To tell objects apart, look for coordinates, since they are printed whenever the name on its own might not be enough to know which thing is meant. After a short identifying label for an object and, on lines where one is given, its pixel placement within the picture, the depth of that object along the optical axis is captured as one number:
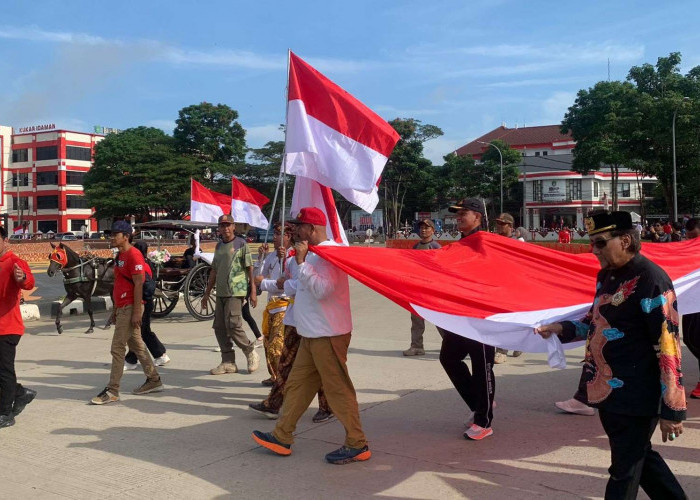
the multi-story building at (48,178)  75.69
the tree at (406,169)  53.88
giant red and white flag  4.61
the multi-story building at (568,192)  71.12
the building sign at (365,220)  59.19
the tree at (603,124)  37.97
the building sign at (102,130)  84.69
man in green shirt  7.51
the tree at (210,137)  59.44
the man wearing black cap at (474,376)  5.07
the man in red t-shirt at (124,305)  6.46
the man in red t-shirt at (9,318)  5.63
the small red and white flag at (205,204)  14.57
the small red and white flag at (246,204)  11.48
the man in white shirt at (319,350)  4.66
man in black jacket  3.10
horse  11.79
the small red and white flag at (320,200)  6.47
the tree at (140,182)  52.91
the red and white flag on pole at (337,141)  6.14
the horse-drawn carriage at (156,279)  11.88
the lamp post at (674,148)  33.49
